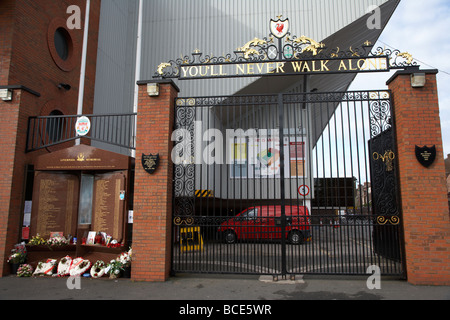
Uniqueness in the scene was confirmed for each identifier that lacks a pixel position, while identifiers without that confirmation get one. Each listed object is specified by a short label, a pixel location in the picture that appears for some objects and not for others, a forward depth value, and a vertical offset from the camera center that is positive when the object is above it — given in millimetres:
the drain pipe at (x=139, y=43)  11559 +6092
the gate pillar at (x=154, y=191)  6016 +213
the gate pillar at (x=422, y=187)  5535 +303
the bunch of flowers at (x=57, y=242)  6879 -908
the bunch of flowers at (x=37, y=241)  6801 -881
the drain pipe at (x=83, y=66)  9902 +4494
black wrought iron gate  6062 +758
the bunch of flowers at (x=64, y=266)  6566 -1386
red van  10789 -406
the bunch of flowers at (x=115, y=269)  6250 -1366
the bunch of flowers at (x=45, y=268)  6617 -1439
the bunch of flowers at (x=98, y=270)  6340 -1408
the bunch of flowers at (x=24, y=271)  6539 -1481
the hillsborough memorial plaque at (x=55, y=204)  7055 -59
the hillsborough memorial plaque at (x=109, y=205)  6777 -74
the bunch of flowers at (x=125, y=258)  6312 -1161
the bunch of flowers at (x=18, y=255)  6591 -1154
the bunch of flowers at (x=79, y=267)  6480 -1388
